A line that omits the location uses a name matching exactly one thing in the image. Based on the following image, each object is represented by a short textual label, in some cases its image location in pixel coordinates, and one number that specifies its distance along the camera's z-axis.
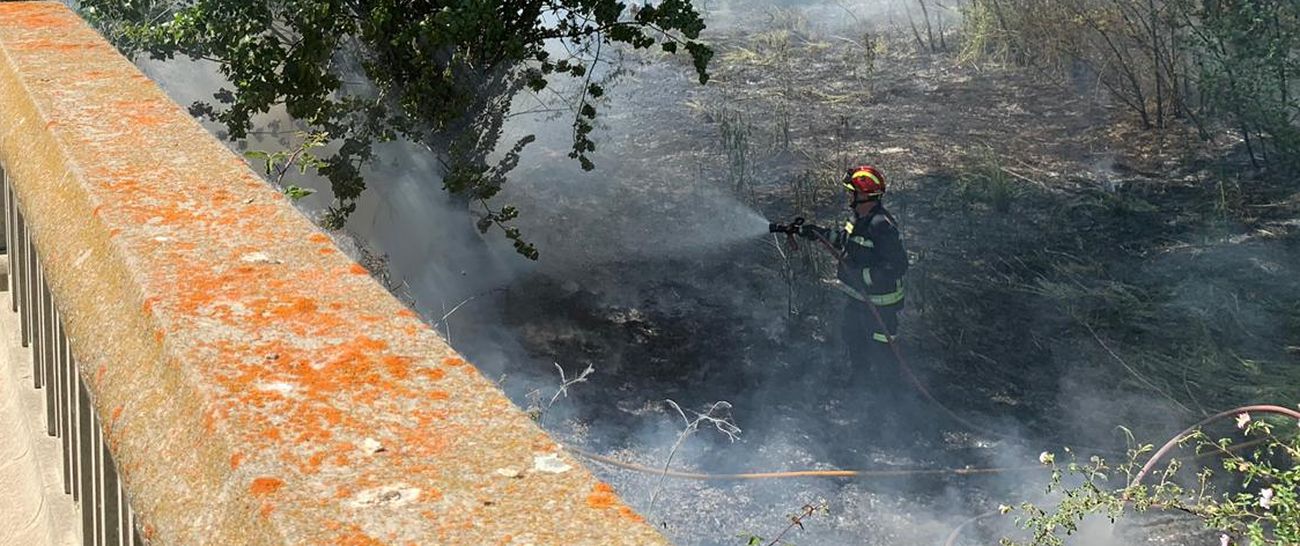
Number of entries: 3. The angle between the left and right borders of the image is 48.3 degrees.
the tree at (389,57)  7.13
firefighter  7.36
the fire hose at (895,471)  5.94
